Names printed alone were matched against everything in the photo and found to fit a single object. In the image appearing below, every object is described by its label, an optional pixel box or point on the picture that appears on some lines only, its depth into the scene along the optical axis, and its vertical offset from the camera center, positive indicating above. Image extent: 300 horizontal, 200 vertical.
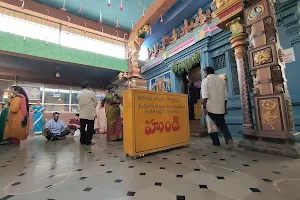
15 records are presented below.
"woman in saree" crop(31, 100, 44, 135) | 6.40 -0.08
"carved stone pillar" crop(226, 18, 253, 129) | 2.98 +1.06
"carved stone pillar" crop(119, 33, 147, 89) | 7.06 +2.57
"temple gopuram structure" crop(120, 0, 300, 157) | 2.37 +1.19
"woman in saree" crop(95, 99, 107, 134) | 5.83 -0.21
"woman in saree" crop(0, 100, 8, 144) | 3.53 -0.03
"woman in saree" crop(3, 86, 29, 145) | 3.53 -0.02
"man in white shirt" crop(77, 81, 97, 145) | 3.39 +0.10
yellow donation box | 2.26 -0.14
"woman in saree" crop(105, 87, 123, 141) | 3.92 -0.10
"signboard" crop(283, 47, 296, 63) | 3.10 +1.16
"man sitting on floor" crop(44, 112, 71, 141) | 4.31 -0.41
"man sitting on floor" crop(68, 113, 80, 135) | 5.96 -0.38
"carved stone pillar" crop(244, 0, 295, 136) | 2.31 +0.59
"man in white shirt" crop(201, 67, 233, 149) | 2.74 +0.23
